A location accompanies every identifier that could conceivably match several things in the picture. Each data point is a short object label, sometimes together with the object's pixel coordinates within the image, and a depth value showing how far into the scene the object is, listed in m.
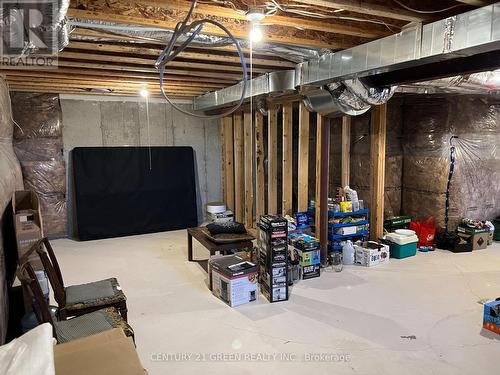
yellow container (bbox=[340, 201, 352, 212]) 4.41
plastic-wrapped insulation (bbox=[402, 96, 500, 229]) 4.97
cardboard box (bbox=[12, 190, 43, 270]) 3.15
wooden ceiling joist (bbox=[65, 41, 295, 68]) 2.96
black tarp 5.70
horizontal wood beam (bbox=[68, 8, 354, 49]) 2.28
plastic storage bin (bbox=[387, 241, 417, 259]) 4.49
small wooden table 3.74
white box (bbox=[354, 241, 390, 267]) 4.24
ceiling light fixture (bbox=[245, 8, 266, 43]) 2.23
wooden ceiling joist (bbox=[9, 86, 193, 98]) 5.08
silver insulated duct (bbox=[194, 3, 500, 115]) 2.14
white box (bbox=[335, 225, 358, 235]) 4.38
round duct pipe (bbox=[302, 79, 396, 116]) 3.23
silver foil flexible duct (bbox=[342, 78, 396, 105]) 3.19
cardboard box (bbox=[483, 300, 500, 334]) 2.72
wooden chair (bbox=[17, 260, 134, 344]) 1.83
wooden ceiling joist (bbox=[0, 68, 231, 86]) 3.88
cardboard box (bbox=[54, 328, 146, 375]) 1.43
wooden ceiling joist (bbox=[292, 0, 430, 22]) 2.08
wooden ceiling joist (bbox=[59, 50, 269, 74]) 3.23
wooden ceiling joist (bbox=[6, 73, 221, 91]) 4.37
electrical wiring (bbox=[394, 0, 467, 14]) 2.22
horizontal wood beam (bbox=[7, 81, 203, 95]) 4.71
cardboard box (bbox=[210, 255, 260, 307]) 3.22
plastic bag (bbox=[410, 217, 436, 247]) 4.89
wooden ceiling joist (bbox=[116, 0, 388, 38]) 2.18
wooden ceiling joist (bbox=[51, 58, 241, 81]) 3.56
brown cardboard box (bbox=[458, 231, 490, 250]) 4.81
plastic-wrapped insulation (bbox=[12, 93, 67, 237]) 5.36
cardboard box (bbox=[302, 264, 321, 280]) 3.88
